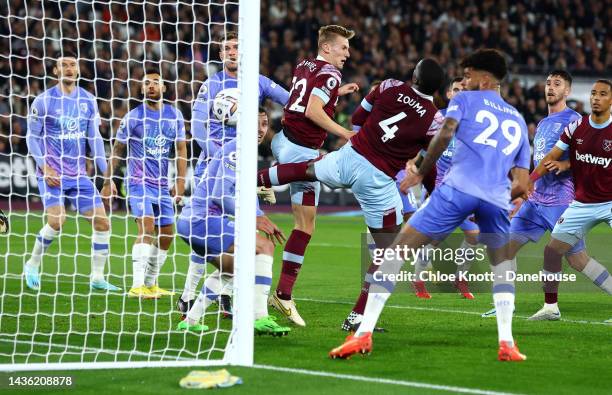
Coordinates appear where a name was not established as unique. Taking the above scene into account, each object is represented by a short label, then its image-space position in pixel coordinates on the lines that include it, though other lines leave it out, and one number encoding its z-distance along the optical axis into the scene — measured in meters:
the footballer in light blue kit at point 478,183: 13.50
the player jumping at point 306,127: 17.03
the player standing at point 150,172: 20.56
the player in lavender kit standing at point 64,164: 20.66
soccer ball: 15.65
